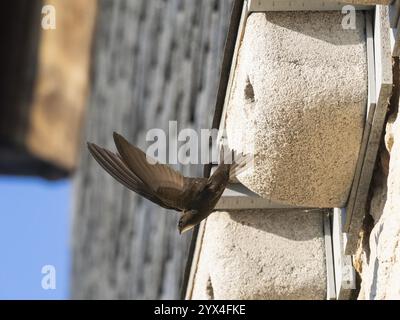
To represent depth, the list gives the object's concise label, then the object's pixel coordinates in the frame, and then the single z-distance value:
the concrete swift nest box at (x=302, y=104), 5.39
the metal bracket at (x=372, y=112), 5.27
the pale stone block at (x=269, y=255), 5.89
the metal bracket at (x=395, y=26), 5.11
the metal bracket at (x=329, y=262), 5.82
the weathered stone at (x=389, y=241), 4.95
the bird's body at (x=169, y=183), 5.28
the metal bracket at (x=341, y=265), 5.66
